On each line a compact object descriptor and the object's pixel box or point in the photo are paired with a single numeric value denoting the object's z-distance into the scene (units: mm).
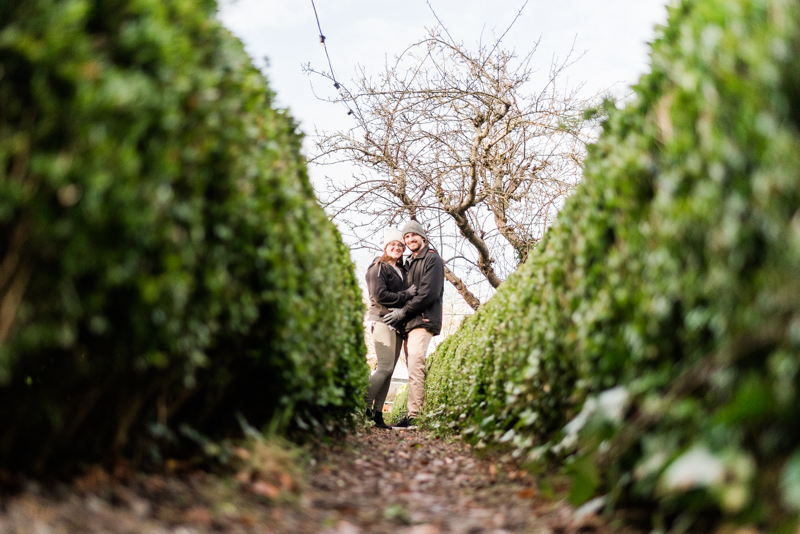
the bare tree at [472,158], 9250
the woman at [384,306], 7023
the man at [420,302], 7137
